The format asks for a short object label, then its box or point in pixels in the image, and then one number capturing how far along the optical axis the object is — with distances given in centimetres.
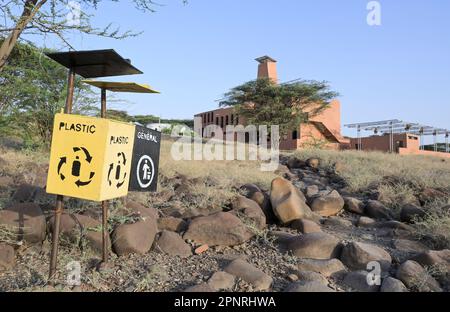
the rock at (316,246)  375
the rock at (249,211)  461
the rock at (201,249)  389
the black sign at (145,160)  345
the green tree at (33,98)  877
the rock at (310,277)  318
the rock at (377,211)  572
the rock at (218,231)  412
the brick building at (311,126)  2786
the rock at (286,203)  483
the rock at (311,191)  645
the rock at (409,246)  412
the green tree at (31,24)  384
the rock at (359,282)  313
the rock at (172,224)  438
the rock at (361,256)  358
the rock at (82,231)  370
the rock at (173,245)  383
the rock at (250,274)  309
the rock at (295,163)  1168
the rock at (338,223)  522
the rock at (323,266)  340
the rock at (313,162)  1109
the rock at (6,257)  334
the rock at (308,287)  291
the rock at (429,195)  629
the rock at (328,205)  579
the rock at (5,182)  520
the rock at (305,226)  454
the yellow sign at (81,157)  288
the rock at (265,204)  511
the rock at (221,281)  301
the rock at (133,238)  369
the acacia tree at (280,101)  2697
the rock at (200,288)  287
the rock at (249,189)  577
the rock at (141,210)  428
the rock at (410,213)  533
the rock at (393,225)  488
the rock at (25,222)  366
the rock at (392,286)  305
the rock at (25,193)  460
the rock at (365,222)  529
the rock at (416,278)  316
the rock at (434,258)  347
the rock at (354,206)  599
